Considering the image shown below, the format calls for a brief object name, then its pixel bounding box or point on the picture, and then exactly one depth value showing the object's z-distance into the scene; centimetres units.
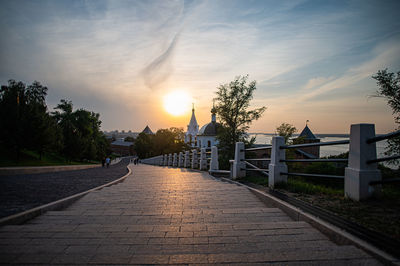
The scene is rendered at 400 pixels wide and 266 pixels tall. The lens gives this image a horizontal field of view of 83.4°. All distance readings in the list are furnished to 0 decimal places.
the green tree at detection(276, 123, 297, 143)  3396
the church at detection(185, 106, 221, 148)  8738
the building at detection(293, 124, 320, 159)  5961
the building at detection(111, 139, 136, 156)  13700
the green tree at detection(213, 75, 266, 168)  3297
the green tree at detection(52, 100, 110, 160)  3619
